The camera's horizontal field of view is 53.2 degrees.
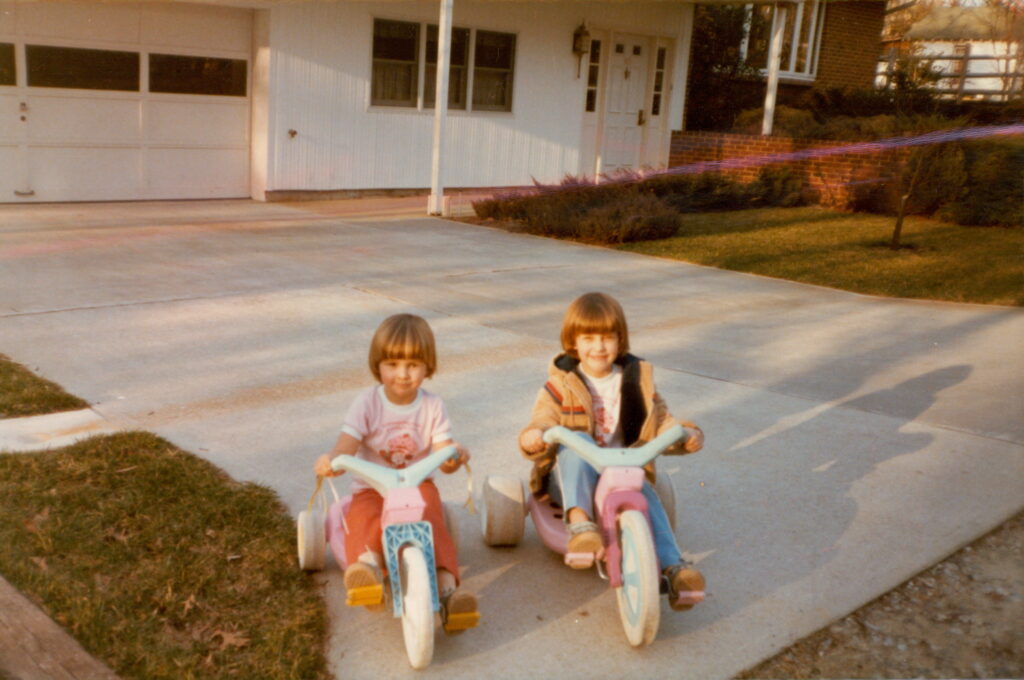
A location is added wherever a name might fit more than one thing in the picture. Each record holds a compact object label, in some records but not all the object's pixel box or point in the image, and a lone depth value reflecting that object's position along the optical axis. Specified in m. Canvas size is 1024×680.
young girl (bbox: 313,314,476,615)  3.25
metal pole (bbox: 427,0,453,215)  12.75
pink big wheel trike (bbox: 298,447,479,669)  3.04
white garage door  11.78
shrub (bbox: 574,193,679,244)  11.69
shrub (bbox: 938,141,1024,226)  13.59
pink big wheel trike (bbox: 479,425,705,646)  3.16
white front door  17.92
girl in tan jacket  3.51
